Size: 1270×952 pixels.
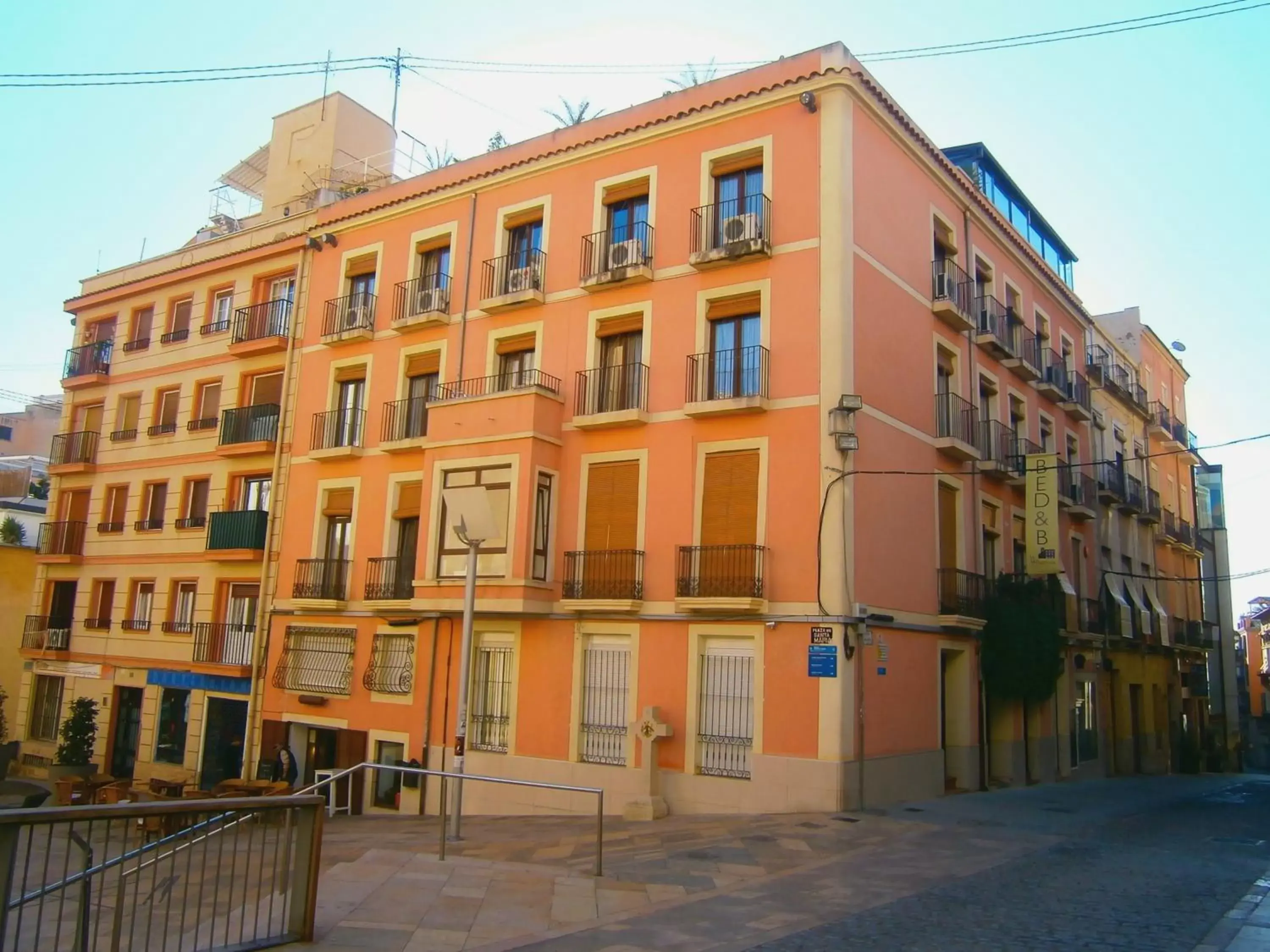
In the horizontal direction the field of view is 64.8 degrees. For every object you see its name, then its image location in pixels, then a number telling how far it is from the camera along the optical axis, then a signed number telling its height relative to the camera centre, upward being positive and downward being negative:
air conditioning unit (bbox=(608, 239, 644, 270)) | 19.08 +7.74
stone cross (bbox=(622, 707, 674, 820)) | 16.52 -1.26
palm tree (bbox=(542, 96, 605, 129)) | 24.14 +13.00
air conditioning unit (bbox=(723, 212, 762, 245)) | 17.67 +7.69
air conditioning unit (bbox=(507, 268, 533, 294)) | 20.56 +7.72
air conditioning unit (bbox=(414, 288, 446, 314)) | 21.77 +7.64
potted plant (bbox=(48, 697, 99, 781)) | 25.47 -2.64
